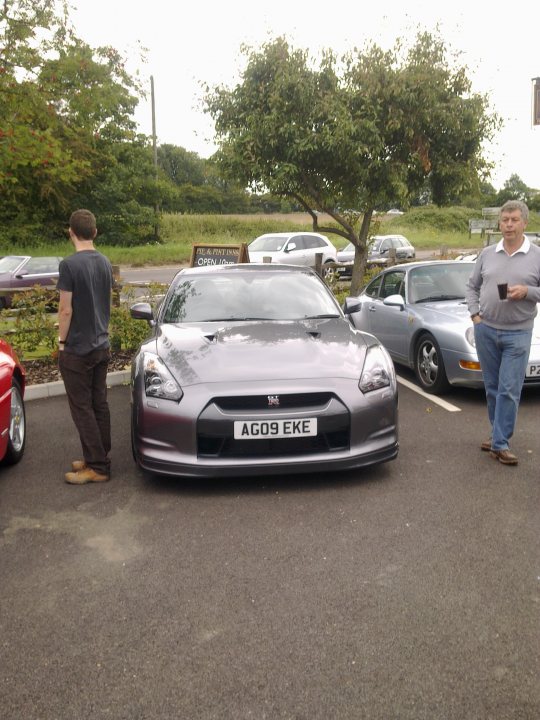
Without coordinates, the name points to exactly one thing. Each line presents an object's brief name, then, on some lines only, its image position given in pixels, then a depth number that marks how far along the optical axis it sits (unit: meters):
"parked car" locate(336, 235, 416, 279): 27.09
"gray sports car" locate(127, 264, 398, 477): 4.51
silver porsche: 6.87
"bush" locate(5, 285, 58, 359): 8.73
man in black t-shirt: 4.67
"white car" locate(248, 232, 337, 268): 23.56
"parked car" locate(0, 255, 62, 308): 17.03
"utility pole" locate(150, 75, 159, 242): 38.38
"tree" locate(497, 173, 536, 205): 90.47
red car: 4.79
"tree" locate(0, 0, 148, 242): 8.70
